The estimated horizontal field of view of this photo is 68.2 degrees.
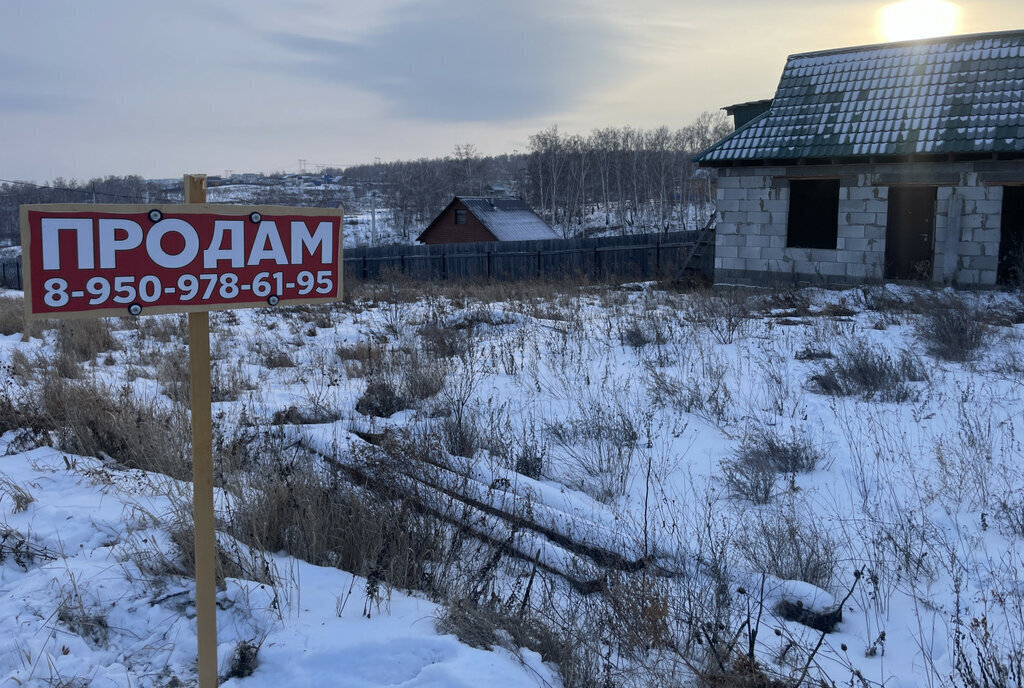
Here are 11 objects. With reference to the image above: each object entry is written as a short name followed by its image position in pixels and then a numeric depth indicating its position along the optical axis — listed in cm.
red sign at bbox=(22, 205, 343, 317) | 224
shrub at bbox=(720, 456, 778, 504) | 516
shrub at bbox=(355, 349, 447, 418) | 719
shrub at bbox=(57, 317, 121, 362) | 1045
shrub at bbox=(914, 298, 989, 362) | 868
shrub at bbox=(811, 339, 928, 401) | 725
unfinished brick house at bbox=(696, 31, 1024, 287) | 1474
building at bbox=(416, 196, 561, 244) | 3819
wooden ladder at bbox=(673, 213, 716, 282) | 1995
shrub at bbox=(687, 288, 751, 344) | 1057
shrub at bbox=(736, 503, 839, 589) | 409
